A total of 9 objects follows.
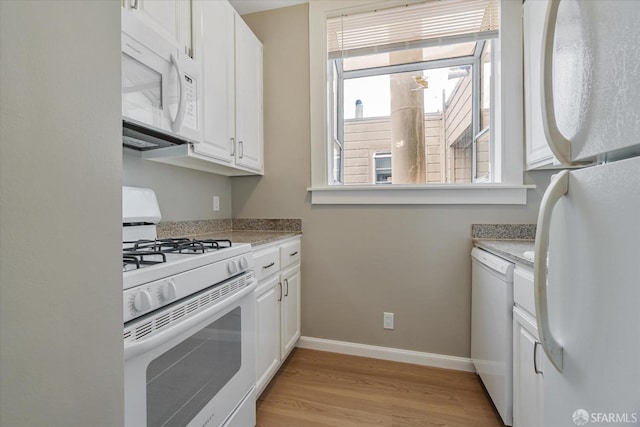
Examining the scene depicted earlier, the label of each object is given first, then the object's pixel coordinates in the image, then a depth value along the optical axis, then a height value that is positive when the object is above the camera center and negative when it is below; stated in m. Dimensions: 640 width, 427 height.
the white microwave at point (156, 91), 1.09 +0.53
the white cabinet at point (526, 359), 1.10 -0.62
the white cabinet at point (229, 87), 1.65 +0.85
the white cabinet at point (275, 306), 1.60 -0.61
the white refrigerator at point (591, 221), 0.44 -0.02
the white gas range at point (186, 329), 0.80 -0.40
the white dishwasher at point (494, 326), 1.38 -0.64
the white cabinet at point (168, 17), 1.23 +0.92
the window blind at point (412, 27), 2.05 +1.40
